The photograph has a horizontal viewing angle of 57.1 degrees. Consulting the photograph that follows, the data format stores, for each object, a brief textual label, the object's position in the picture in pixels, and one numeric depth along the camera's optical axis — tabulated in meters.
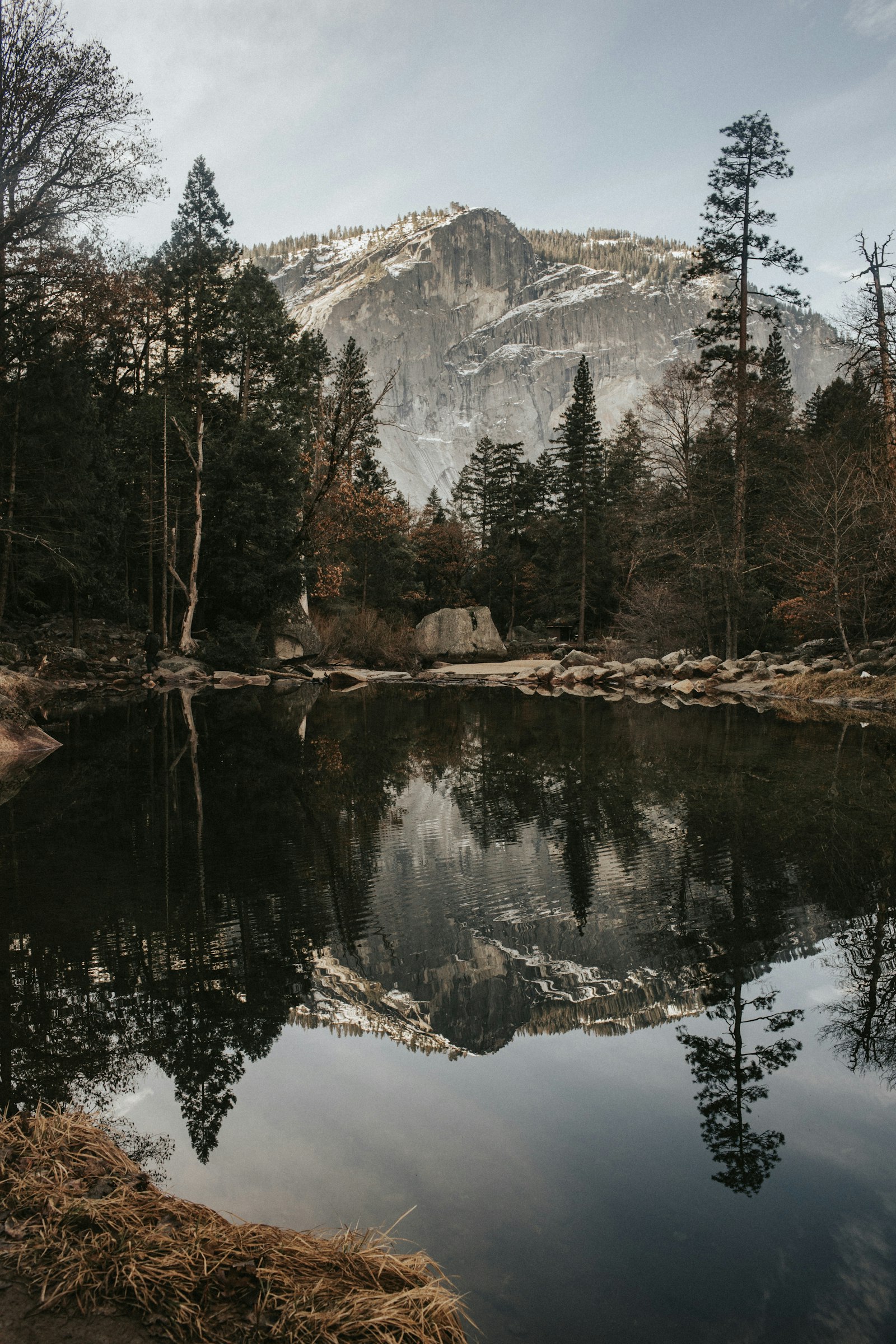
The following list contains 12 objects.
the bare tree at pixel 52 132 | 14.84
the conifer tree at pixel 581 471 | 37.31
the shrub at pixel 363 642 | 28.16
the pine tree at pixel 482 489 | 44.44
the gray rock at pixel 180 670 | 21.14
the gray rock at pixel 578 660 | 27.14
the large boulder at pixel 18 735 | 9.59
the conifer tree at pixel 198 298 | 23.91
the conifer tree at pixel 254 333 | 27.78
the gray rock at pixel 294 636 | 25.53
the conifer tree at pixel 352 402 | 20.22
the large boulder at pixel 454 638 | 32.41
